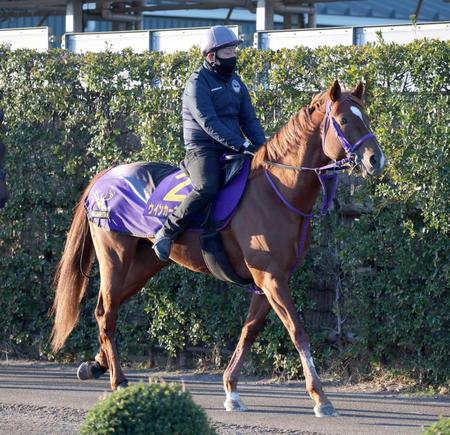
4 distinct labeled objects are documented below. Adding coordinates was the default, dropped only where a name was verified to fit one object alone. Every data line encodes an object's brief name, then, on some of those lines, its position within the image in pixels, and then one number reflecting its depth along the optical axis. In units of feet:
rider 50.31
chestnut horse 47.26
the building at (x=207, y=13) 144.46
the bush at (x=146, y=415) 33.30
